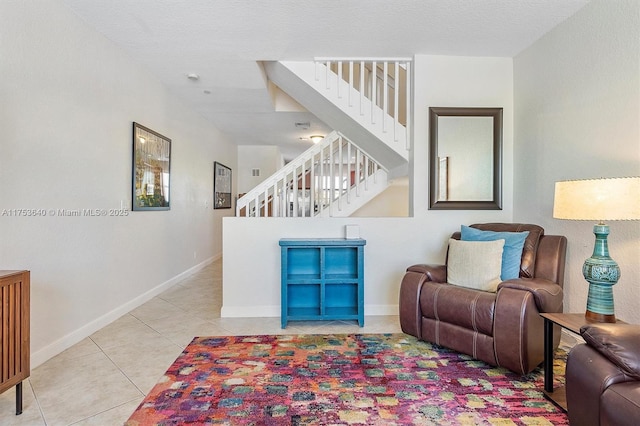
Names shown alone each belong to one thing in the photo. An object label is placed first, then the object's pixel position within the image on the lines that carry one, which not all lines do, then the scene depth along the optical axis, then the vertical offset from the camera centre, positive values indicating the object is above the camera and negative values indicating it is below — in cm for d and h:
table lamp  163 +2
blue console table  296 -59
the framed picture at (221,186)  616 +57
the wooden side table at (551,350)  175 -75
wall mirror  326 +58
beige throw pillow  234 -36
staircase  347 +87
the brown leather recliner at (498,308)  196 -60
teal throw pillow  239 -25
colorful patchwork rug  165 -101
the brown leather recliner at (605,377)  117 -62
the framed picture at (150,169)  345 +51
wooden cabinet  157 -58
